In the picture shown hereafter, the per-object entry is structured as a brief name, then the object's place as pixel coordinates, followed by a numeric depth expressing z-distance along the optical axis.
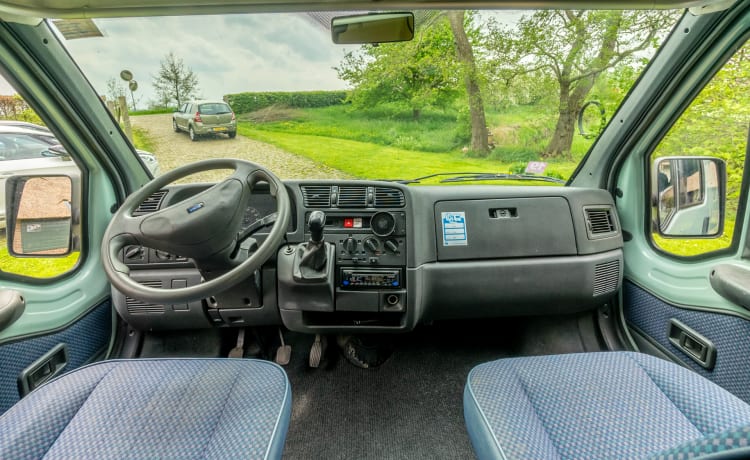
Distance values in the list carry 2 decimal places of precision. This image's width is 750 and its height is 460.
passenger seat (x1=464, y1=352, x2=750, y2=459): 1.11
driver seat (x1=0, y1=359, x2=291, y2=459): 1.12
